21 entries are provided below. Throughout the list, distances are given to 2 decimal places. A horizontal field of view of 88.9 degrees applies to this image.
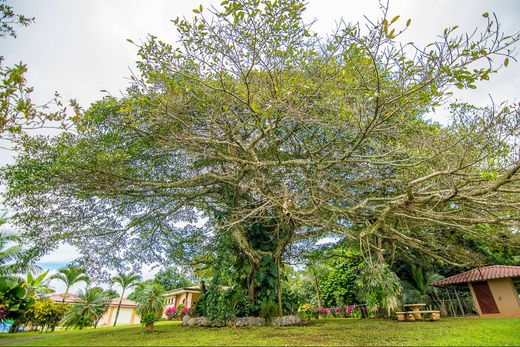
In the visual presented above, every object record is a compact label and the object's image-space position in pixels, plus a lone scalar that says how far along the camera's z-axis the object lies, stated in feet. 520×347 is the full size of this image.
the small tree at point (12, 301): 29.96
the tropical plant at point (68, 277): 60.34
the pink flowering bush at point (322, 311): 53.36
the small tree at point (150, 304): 28.07
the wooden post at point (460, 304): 47.21
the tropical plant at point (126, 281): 69.03
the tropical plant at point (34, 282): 53.98
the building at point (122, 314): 96.22
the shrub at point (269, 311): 28.68
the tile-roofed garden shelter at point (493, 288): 40.93
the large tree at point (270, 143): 15.58
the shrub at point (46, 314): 45.60
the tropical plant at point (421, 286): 43.27
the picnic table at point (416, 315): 33.09
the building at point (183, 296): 79.47
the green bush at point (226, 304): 27.91
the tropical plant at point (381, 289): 30.55
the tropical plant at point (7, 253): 41.04
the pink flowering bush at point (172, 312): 69.56
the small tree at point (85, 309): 48.19
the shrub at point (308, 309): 49.12
